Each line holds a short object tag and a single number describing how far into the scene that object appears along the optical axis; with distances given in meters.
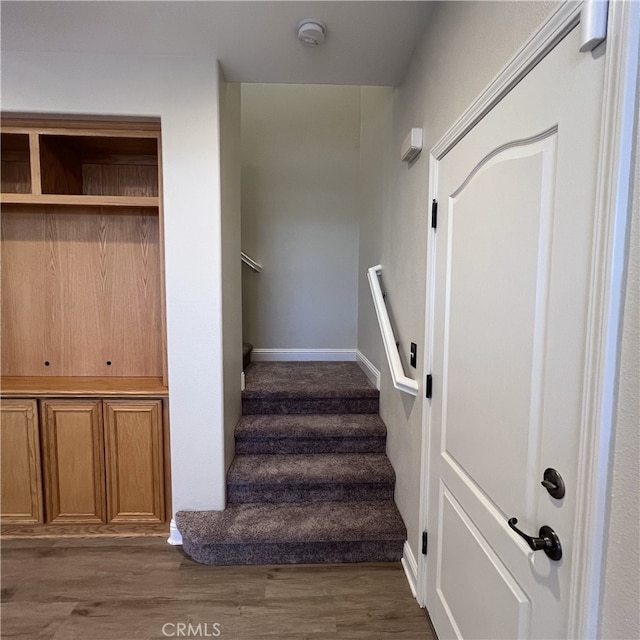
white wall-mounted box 1.70
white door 0.75
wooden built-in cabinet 2.07
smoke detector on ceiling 1.61
